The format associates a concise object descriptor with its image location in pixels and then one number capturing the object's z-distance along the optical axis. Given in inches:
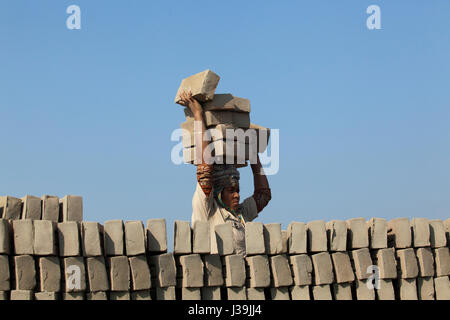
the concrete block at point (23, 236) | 270.2
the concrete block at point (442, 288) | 338.3
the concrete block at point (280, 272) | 307.1
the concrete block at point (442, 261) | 343.3
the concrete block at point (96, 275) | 277.0
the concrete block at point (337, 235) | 323.0
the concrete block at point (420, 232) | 342.6
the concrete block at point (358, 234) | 328.2
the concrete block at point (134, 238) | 286.0
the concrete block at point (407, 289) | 332.5
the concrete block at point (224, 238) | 304.3
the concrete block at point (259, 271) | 303.0
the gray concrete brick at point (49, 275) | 269.3
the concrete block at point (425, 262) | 337.7
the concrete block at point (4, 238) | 264.4
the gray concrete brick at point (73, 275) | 273.0
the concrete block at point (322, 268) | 314.3
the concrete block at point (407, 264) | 332.8
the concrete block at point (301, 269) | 310.7
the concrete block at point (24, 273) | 266.4
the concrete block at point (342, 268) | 318.7
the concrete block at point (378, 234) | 331.6
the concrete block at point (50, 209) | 305.3
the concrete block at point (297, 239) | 314.8
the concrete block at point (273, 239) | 309.4
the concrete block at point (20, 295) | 263.9
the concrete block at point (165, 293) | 289.4
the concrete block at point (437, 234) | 348.2
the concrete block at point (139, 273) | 284.2
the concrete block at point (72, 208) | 300.2
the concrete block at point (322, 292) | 314.2
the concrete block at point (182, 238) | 293.4
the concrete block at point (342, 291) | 319.9
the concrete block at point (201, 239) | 295.9
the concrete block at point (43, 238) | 270.7
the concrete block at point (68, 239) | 275.4
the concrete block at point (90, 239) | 279.0
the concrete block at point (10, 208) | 308.8
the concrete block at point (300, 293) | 310.8
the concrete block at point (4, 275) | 263.4
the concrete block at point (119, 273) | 281.1
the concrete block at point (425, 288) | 337.1
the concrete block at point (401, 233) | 340.2
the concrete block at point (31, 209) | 306.8
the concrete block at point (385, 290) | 325.3
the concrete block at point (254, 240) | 306.0
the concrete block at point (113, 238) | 284.7
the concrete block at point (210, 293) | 297.1
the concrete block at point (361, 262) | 322.3
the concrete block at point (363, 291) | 323.0
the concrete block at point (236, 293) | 300.4
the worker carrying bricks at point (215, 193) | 363.3
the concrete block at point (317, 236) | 319.0
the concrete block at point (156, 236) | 292.7
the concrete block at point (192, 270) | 291.7
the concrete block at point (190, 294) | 293.0
